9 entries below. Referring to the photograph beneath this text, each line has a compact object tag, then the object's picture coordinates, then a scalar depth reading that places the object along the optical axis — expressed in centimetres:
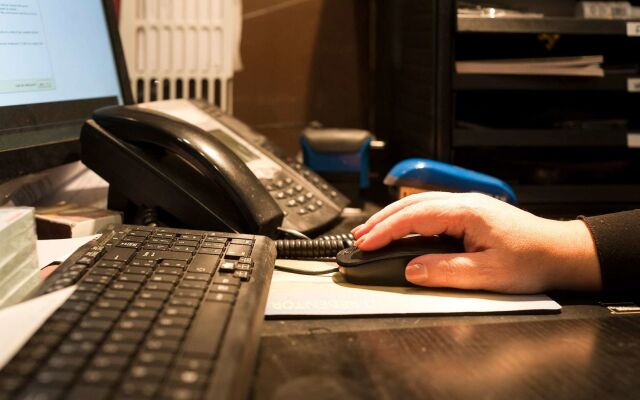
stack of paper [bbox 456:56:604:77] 115
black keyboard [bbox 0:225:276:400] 35
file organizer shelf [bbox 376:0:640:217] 115
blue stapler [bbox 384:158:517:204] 90
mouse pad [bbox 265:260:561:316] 57
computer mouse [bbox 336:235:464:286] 63
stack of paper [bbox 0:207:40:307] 48
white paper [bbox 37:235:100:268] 62
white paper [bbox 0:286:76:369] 38
